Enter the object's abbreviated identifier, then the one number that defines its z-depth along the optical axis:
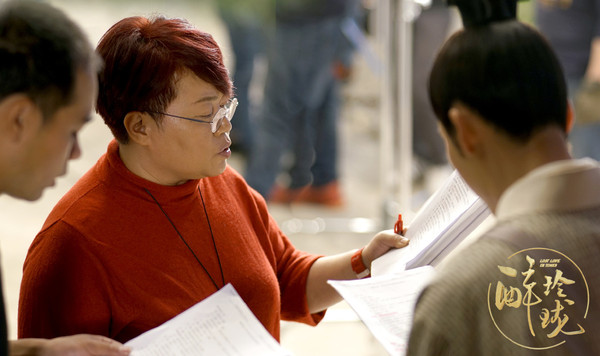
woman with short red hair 1.49
